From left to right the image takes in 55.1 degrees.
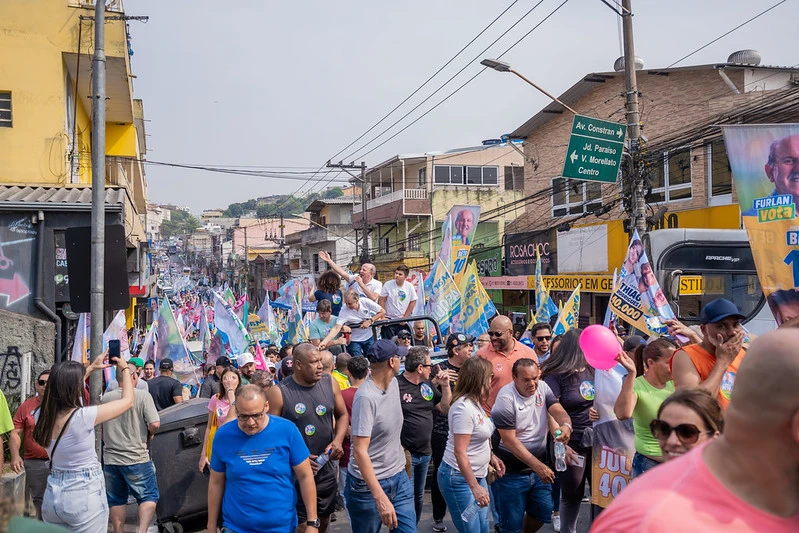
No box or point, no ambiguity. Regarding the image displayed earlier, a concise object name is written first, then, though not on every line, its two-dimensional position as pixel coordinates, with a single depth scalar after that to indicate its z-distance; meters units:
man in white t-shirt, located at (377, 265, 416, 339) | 11.53
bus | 12.30
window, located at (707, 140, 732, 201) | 19.72
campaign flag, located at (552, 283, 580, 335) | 11.13
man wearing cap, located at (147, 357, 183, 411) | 9.84
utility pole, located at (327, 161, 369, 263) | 33.62
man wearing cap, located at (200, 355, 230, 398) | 10.40
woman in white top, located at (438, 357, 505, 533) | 5.34
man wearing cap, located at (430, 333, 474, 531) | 7.11
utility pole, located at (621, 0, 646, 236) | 13.06
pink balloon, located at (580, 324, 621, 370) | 5.34
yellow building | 12.53
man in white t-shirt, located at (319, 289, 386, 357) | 10.42
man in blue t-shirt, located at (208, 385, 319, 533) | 4.72
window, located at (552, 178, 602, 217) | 24.70
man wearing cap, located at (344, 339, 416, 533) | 5.32
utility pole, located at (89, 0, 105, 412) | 7.30
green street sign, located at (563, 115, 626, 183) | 12.97
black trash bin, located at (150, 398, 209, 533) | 7.24
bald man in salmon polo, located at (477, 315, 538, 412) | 6.85
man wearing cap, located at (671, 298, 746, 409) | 4.60
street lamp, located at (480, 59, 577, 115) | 14.14
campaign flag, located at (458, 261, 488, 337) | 11.71
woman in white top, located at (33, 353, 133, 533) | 5.08
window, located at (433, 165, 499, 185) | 40.57
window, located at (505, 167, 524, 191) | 41.36
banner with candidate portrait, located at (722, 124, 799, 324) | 6.64
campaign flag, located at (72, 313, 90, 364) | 9.21
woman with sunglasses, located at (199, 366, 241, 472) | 6.88
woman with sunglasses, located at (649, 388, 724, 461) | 3.26
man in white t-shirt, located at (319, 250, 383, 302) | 11.12
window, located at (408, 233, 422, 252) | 40.94
